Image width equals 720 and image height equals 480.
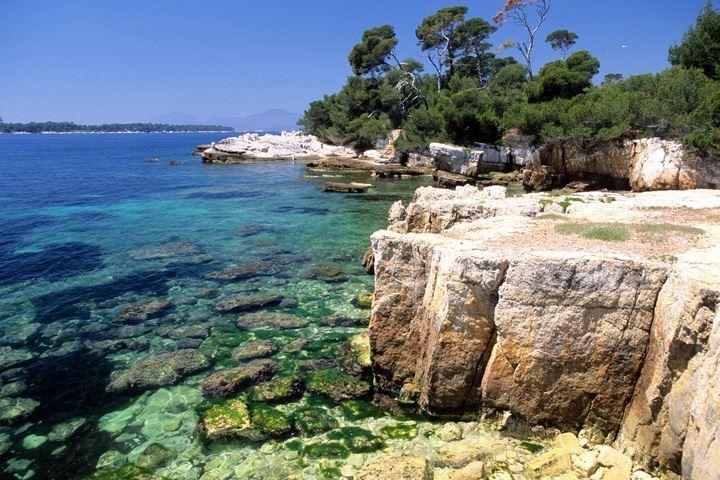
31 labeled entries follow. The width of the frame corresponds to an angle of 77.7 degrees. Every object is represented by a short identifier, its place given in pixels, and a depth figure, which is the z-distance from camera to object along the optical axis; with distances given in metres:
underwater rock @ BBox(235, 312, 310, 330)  15.52
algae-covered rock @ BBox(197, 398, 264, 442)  9.95
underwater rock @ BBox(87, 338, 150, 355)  14.11
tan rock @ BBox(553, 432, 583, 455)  8.80
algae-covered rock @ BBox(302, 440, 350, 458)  9.37
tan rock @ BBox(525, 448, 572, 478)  8.25
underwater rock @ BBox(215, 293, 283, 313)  16.91
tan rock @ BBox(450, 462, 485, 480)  8.20
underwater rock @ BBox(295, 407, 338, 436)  10.21
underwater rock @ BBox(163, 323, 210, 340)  14.92
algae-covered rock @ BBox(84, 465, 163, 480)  8.93
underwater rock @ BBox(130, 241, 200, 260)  23.66
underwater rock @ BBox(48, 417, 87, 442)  10.21
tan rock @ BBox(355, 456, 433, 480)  8.18
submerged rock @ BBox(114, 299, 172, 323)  16.17
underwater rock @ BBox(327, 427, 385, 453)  9.52
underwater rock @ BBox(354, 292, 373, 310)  16.86
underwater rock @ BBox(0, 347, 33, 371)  13.20
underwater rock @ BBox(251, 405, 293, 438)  10.09
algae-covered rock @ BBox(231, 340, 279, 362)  13.55
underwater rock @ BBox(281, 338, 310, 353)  13.87
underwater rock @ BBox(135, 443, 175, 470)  9.33
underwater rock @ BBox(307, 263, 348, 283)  19.83
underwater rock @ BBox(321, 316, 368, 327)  15.56
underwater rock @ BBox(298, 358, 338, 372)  12.86
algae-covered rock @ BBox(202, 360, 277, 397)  11.78
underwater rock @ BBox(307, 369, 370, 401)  11.46
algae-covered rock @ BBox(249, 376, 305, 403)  11.37
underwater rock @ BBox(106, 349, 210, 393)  12.10
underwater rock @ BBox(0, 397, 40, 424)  10.88
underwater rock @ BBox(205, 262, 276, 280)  20.38
